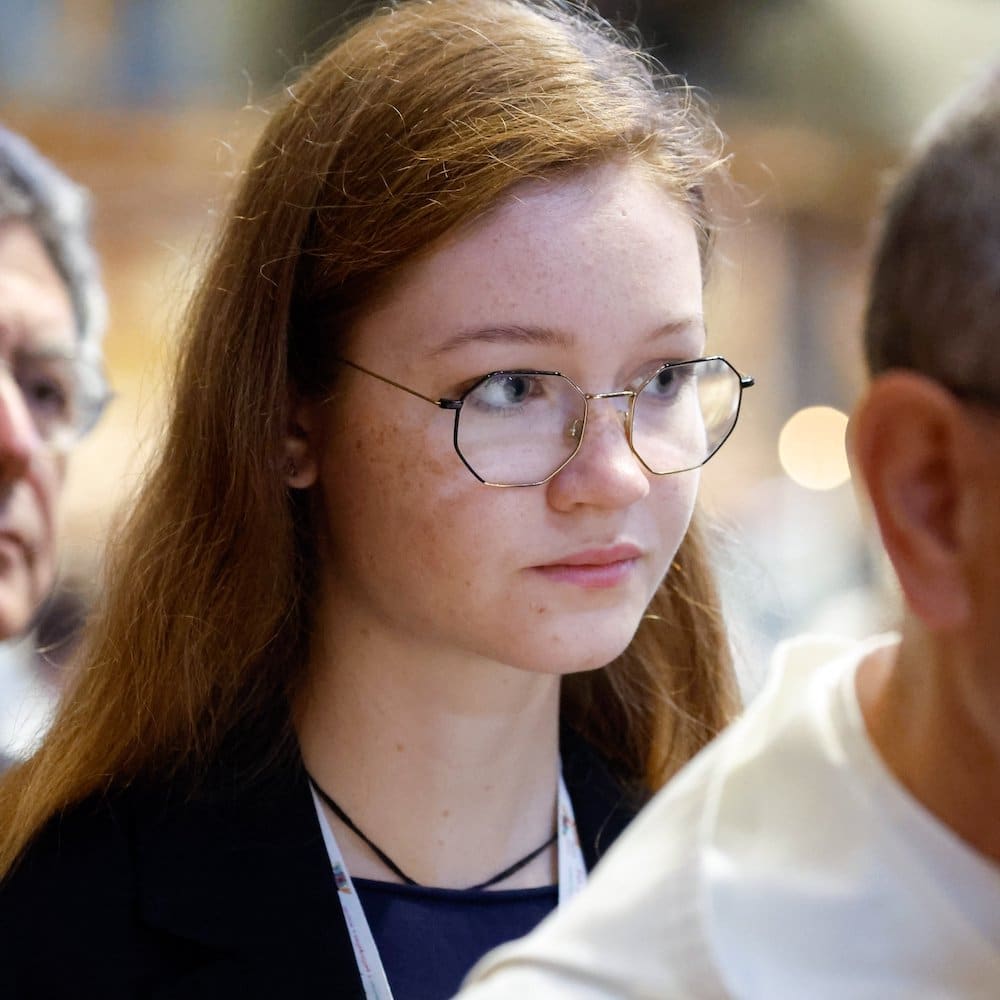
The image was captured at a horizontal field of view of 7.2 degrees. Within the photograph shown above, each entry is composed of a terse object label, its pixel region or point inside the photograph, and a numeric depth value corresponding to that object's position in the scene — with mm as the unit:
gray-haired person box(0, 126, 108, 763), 3525
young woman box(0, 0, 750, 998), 3204
